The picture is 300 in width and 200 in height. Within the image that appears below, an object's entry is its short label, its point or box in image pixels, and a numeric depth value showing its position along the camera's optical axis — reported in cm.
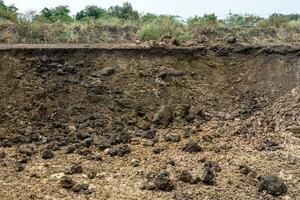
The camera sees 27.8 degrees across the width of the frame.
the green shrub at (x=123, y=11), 1729
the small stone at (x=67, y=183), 699
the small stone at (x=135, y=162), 783
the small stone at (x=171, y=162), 789
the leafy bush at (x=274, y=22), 1631
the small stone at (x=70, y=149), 822
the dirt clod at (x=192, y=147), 845
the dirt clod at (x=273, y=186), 717
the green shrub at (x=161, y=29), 1375
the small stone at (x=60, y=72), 1017
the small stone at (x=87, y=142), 850
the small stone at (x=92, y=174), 738
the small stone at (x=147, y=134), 903
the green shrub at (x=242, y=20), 1677
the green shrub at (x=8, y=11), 1419
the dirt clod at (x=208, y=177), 732
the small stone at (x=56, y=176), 731
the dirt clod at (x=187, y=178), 730
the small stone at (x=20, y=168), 750
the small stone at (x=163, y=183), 707
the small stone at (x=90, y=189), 694
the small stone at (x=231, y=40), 1175
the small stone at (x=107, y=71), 1043
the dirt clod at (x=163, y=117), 955
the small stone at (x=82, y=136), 877
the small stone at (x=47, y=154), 797
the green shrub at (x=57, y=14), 1539
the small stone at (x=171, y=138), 892
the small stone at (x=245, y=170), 770
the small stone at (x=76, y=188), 692
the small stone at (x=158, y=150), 834
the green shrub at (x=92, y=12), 1694
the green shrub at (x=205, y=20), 1544
